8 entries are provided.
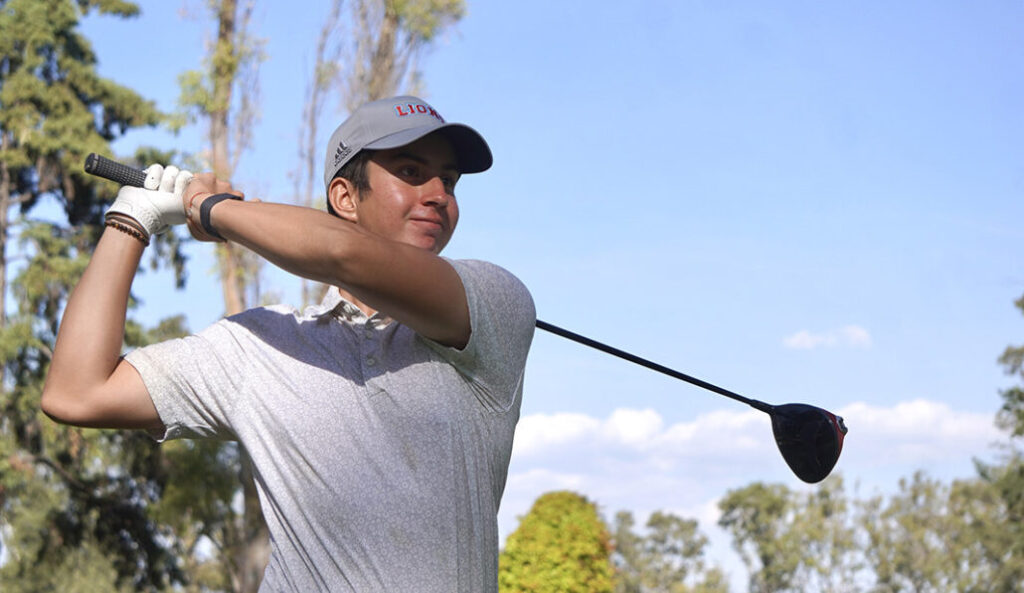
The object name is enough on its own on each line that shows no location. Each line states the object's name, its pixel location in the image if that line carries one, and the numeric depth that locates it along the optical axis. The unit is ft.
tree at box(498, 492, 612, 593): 37.58
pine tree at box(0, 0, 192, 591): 64.18
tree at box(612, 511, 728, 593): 172.05
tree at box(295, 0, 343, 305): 58.03
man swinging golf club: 7.39
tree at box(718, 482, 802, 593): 150.10
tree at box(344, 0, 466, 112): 57.77
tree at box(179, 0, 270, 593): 58.65
